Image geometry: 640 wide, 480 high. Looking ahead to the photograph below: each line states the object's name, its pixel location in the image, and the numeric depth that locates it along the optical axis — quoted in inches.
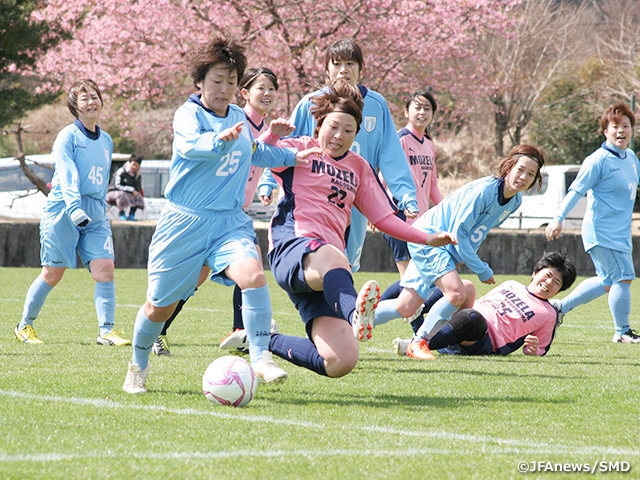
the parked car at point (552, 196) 2069.4
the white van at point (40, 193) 2150.6
